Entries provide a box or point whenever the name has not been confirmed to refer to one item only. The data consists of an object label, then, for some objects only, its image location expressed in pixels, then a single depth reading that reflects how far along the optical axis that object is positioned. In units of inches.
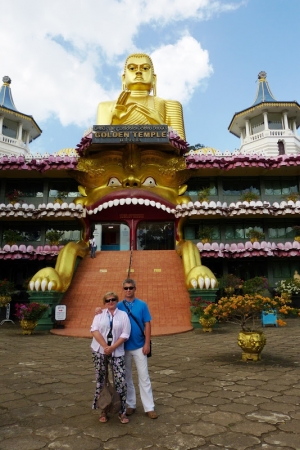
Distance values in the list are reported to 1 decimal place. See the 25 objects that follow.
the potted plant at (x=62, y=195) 772.9
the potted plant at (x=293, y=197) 738.2
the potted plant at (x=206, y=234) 708.0
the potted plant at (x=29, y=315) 434.3
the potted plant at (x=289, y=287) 648.4
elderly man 159.0
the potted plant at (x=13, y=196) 734.5
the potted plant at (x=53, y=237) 718.5
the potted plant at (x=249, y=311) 274.5
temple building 700.7
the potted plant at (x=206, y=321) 432.6
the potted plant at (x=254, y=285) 586.9
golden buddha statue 784.9
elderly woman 155.5
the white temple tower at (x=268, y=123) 1226.6
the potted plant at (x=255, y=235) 708.0
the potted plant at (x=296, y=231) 720.2
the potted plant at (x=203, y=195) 718.5
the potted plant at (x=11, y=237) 702.5
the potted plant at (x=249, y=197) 723.4
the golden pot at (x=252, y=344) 272.7
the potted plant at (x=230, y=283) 618.5
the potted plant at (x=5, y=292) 566.9
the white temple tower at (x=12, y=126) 1322.6
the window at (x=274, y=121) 1283.6
